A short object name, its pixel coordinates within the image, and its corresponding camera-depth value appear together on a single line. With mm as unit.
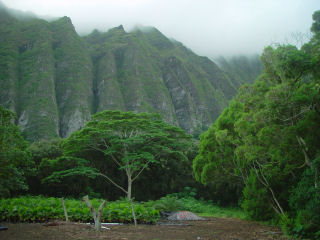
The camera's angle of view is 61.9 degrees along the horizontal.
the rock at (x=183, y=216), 11773
